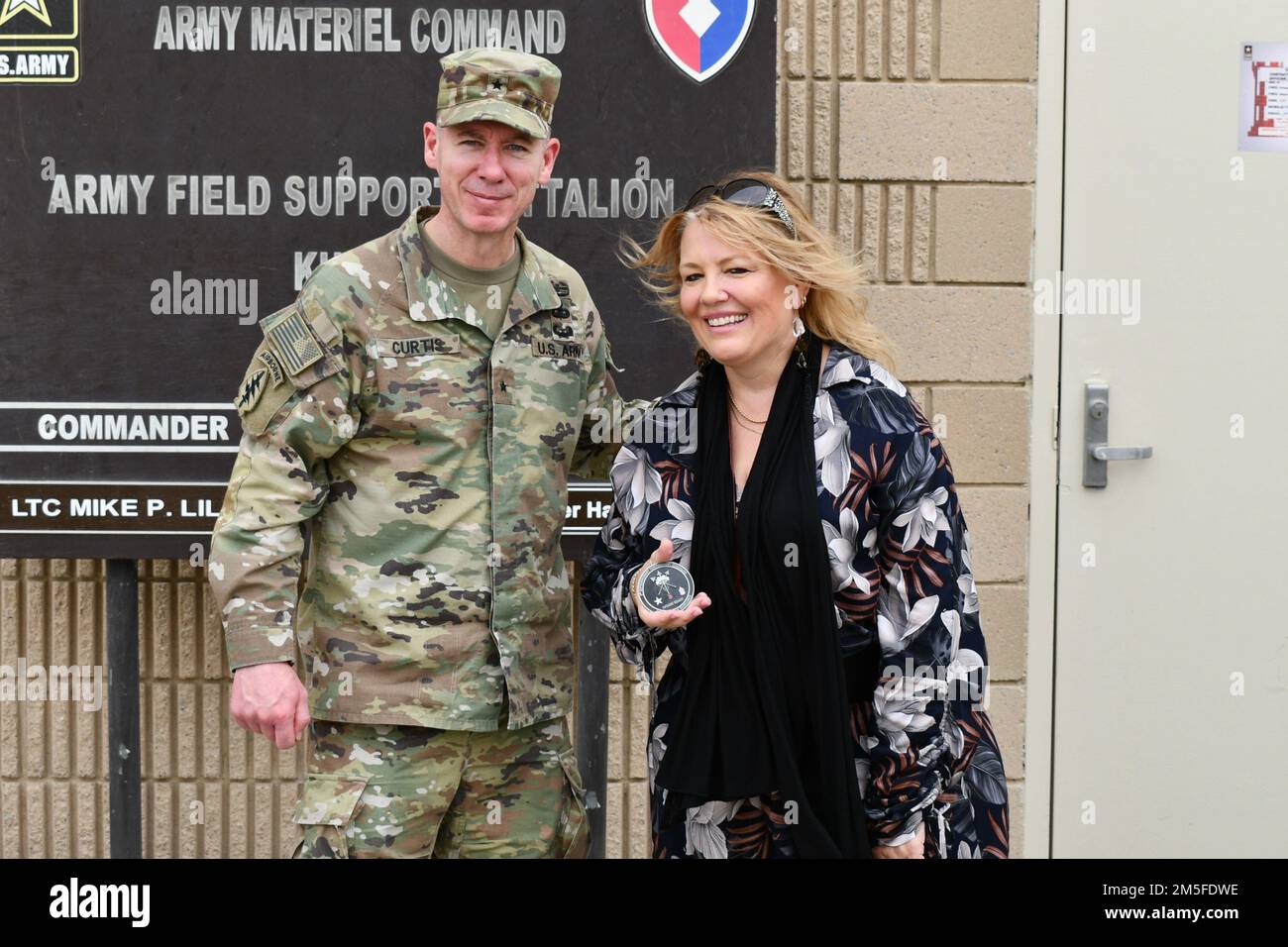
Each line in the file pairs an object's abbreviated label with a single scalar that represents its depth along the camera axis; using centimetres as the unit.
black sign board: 315
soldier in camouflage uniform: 249
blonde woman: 219
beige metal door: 371
